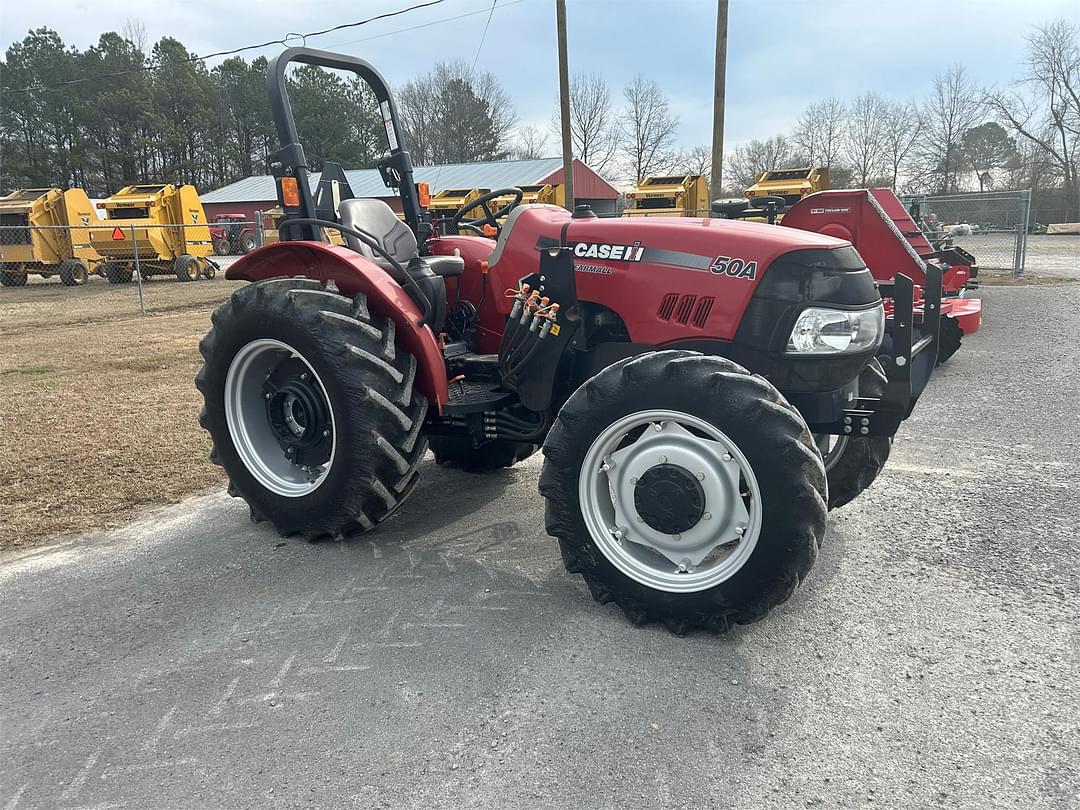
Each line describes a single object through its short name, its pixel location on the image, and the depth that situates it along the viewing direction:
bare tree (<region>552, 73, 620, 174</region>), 55.22
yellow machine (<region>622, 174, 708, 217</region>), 21.12
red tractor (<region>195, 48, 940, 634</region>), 2.66
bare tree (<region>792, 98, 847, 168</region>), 58.34
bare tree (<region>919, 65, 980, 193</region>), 54.78
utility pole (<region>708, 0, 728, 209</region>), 14.73
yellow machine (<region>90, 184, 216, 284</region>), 20.67
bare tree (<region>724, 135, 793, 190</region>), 60.72
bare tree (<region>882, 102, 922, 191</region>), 58.34
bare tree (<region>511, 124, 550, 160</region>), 56.47
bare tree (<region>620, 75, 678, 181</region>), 59.16
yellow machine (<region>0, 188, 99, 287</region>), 19.86
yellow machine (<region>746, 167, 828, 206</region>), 20.23
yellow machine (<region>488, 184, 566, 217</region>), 22.27
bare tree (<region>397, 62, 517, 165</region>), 44.38
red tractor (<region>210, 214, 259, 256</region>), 29.92
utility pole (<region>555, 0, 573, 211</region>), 14.68
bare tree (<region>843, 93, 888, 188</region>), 58.62
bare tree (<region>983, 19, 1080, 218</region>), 49.44
